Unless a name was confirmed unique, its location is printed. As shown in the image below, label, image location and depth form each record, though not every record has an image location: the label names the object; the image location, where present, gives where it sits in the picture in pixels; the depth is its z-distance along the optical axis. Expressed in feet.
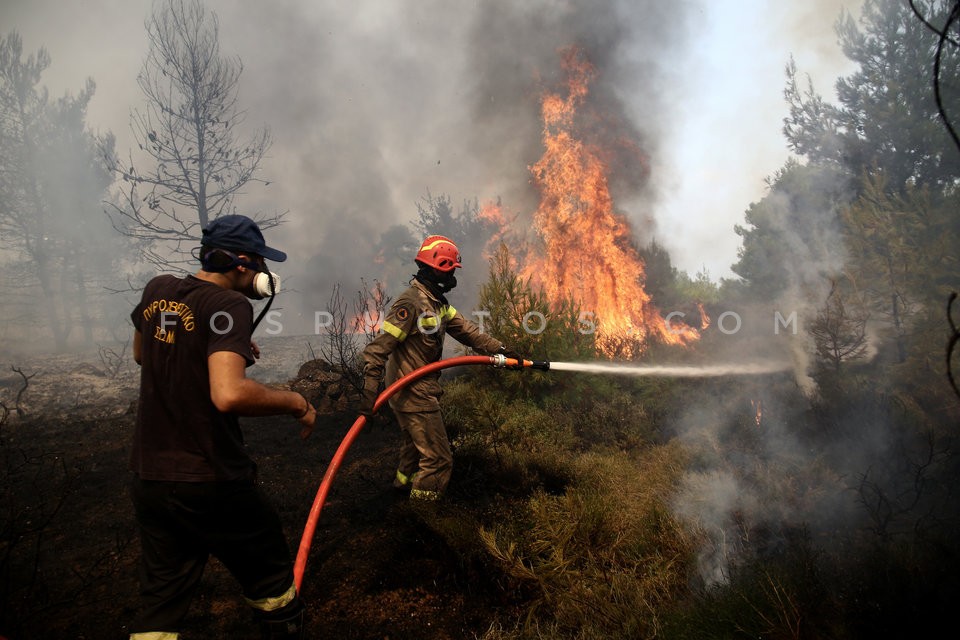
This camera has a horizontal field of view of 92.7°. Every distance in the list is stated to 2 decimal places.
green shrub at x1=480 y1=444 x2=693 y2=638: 10.01
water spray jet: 10.01
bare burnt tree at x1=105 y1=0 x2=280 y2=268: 38.19
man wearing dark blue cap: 7.08
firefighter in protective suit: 14.65
